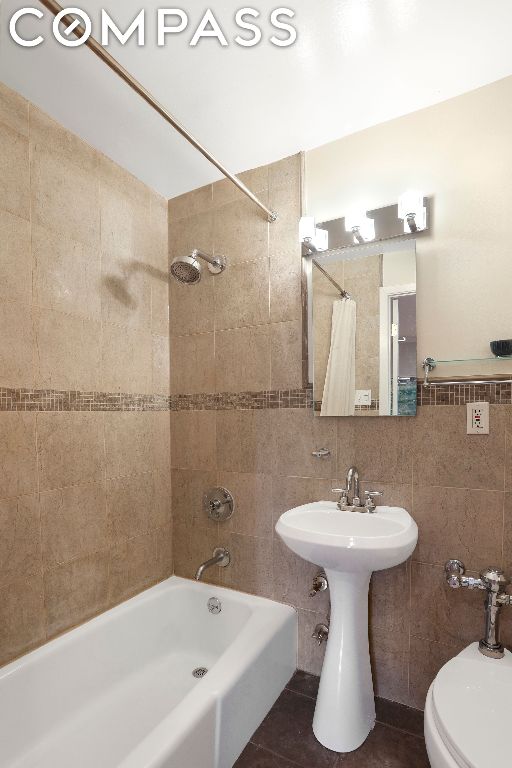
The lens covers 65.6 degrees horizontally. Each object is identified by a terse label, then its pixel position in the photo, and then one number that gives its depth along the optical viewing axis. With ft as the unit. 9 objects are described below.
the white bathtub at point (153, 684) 3.92
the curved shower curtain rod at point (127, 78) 3.00
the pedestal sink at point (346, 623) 4.31
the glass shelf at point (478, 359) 4.65
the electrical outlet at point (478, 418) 4.72
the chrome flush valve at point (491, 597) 4.28
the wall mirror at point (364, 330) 5.24
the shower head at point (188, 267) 5.65
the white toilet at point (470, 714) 2.87
